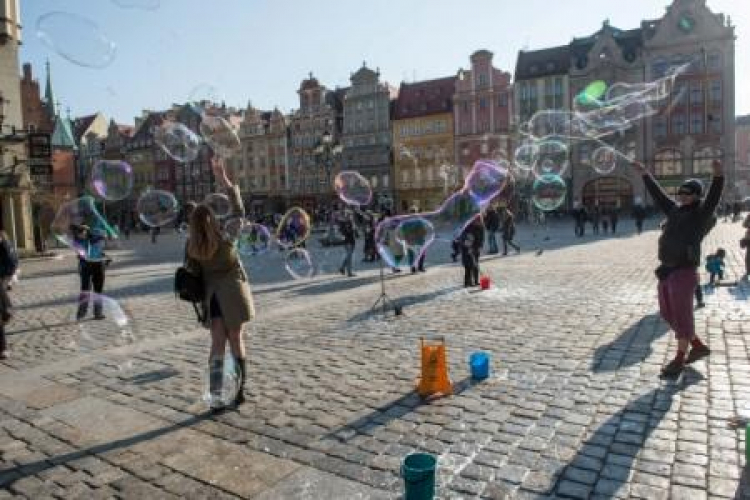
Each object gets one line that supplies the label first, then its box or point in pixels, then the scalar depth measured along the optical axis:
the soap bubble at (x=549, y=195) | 18.59
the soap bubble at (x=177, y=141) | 11.45
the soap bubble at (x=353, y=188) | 11.65
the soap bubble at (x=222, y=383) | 4.99
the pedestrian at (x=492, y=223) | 19.67
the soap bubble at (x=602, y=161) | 13.10
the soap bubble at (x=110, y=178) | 11.14
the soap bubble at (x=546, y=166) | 12.77
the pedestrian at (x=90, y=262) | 9.39
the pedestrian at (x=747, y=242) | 10.28
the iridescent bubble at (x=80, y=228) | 9.39
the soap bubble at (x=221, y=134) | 9.34
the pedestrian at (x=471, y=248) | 11.81
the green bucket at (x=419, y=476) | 3.11
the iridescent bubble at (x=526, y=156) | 13.38
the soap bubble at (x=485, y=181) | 10.38
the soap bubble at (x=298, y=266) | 15.28
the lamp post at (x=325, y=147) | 26.88
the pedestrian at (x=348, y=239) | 14.78
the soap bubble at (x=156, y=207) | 12.83
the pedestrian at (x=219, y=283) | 4.62
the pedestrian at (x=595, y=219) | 29.06
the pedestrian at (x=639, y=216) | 28.03
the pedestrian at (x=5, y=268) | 7.39
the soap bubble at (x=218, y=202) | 5.09
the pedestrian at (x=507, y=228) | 18.66
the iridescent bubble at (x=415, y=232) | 10.24
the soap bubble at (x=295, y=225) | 12.70
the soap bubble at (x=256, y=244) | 22.16
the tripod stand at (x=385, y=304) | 9.12
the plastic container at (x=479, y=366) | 5.55
